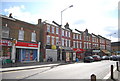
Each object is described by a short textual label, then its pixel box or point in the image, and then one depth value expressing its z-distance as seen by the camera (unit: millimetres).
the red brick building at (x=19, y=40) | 14078
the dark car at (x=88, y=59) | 19435
